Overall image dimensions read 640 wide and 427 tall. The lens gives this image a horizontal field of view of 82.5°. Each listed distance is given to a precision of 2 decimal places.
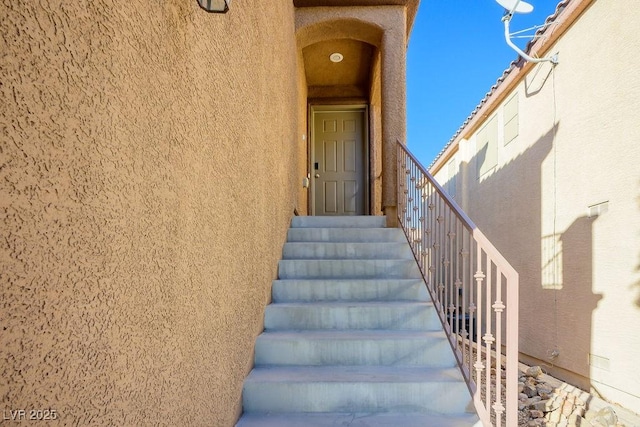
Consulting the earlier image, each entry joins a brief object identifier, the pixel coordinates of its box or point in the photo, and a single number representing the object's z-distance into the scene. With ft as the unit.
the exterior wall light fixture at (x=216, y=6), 4.08
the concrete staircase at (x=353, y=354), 6.33
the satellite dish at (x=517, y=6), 15.12
